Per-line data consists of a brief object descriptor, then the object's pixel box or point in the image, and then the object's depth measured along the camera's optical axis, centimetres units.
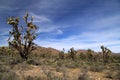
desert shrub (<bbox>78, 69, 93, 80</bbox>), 434
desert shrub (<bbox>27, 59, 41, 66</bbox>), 889
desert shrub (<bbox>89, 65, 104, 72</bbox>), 706
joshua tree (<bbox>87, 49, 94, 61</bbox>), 2452
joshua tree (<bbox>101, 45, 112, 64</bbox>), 2021
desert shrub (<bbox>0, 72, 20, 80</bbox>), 357
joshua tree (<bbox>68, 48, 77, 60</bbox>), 2347
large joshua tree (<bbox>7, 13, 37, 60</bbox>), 992
